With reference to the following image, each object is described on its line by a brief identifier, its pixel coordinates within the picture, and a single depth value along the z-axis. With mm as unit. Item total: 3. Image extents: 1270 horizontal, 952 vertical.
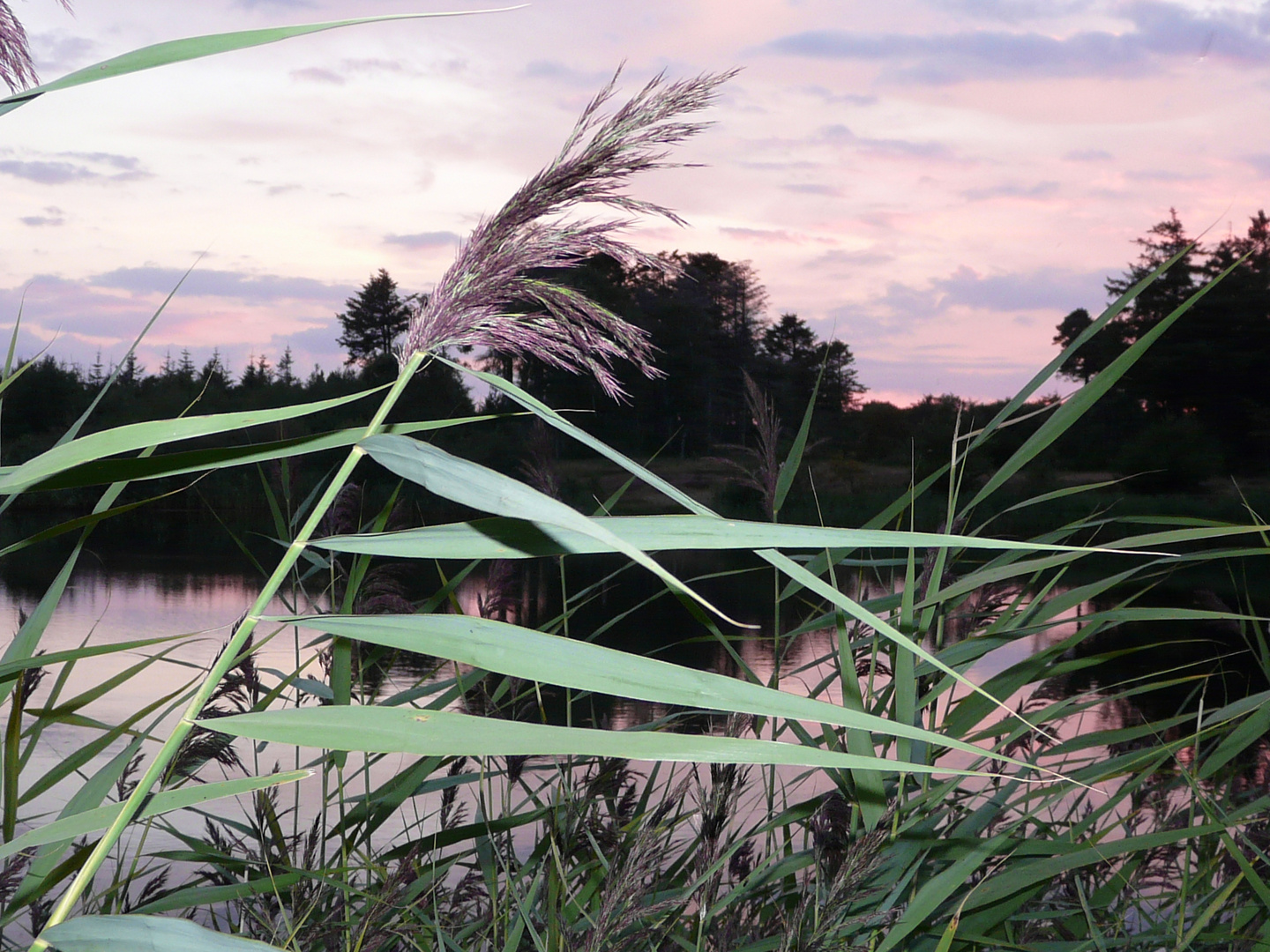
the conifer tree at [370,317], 35625
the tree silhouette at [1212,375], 28188
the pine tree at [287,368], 34312
